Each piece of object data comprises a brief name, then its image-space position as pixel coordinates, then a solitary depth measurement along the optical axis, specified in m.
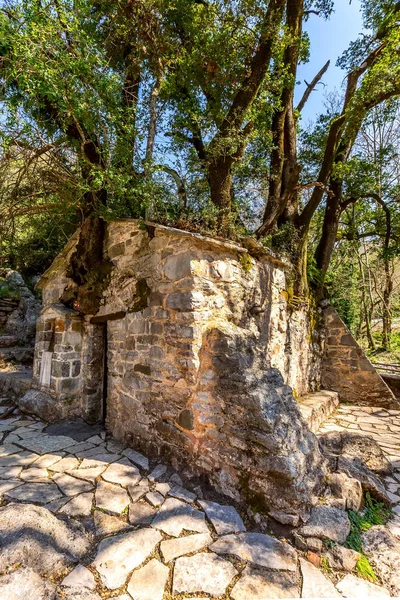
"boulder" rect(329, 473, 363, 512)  2.68
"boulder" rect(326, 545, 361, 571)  2.10
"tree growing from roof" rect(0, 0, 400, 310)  3.04
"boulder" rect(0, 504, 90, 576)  1.84
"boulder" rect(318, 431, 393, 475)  3.54
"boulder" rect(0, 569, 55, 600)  1.62
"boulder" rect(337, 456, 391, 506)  2.93
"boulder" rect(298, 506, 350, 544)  2.30
